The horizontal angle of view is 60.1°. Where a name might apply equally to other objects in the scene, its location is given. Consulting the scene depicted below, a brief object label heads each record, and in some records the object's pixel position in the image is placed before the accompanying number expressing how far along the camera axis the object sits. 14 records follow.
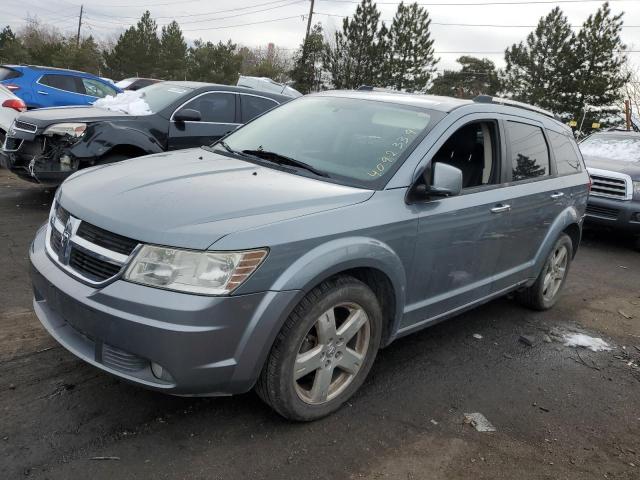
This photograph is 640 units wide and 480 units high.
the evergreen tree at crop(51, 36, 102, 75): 40.53
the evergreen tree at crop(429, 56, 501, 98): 44.09
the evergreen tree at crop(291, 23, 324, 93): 38.06
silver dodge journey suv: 2.39
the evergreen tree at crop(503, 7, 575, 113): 35.88
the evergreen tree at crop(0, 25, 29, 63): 40.66
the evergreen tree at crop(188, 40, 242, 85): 42.62
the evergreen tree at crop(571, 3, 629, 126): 34.34
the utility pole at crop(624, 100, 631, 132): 21.61
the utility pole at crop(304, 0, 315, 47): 40.23
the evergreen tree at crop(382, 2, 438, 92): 39.41
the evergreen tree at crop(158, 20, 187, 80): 45.25
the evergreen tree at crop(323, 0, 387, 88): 38.53
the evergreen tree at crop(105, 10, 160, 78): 44.31
